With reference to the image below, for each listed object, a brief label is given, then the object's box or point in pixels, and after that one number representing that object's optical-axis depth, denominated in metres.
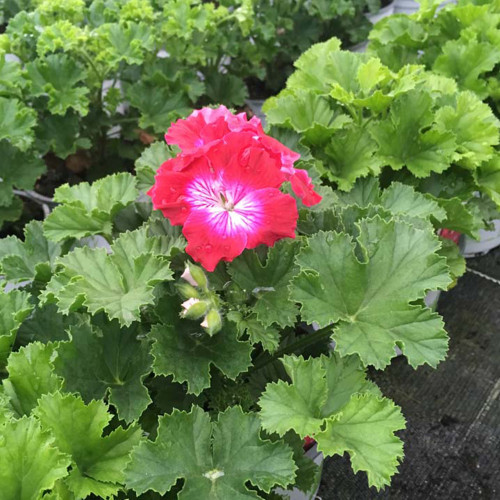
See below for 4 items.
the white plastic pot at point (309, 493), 0.34
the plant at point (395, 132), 0.41
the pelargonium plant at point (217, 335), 0.25
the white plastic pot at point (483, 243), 0.62
